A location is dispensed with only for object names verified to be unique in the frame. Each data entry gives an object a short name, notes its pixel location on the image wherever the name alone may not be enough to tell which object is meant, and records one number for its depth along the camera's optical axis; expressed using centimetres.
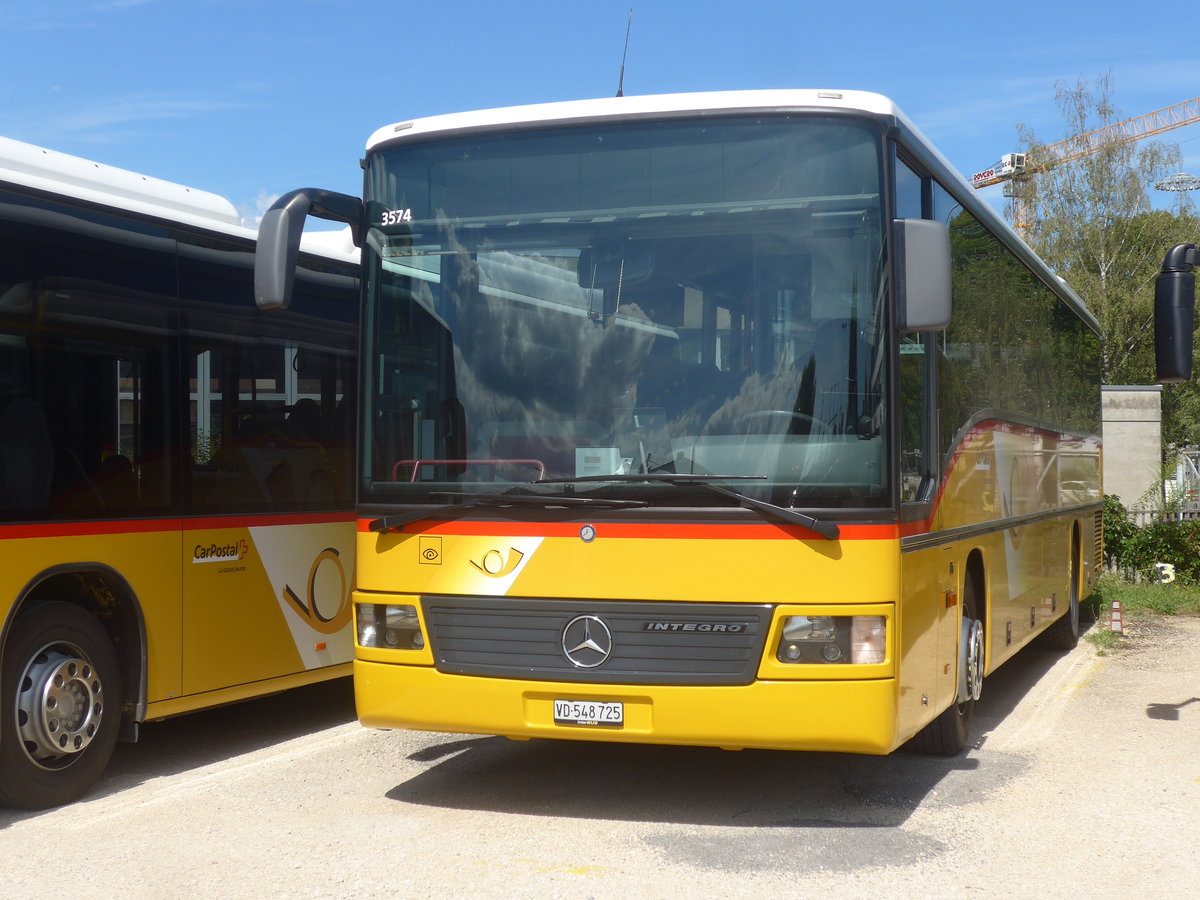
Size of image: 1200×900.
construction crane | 4991
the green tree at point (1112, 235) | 4928
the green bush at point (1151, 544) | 1833
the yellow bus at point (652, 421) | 609
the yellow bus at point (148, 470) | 689
